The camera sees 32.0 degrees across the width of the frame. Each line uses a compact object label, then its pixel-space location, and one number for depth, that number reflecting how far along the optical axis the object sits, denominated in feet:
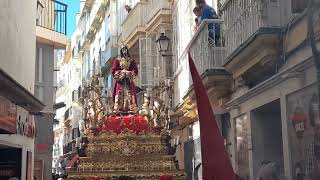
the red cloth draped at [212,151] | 13.87
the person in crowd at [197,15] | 41.39
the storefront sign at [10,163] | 43.29
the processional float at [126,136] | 38.32
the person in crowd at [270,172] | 28.09
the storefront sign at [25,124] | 41.45
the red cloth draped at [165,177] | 37.81
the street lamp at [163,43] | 48.52
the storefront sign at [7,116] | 29.30
